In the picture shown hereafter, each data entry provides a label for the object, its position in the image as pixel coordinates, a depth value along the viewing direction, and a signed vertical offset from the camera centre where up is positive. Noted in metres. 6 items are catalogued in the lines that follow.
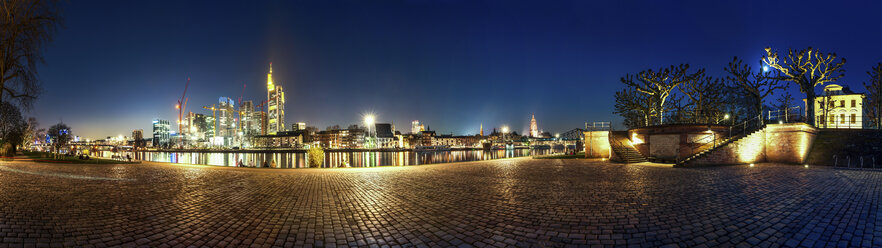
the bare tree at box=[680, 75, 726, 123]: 30.97 +3.01
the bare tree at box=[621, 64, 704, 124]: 29.72 +4.14
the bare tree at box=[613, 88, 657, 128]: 32.66 +2.20
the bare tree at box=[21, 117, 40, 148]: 45.15 +0.40
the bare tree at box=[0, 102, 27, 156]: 31.83 +0.47
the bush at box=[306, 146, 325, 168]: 25.31 -2.12
